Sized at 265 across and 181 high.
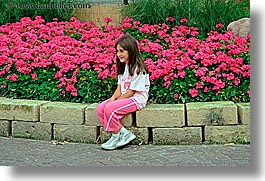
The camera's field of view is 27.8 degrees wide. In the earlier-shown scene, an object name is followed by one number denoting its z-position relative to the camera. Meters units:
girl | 3.91
